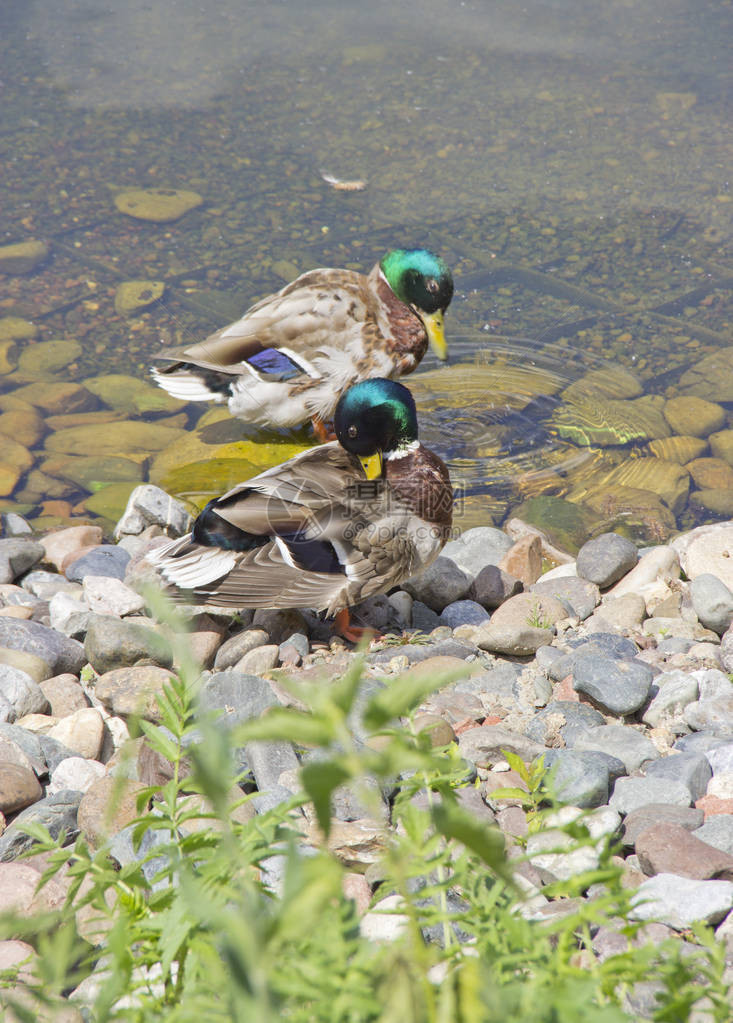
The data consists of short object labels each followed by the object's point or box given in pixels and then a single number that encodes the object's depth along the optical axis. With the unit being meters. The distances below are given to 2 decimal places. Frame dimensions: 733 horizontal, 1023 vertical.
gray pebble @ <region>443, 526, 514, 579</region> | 8.27
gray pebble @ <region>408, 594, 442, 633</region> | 7.30
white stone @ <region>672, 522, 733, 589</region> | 7.26
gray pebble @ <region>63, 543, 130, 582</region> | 8.06
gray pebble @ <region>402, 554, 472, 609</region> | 7.56
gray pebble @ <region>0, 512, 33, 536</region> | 9.50
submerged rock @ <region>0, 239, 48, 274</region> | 13.90
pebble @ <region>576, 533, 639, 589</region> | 7.59
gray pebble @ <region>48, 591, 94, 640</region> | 6.78
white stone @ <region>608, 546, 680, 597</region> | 7.35
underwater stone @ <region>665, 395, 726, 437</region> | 10.69
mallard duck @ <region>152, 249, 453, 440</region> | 10.05
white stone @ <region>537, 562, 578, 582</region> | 7.98
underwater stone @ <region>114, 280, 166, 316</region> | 13.11
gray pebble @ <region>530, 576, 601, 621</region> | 7.13
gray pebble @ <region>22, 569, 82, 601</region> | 7.77
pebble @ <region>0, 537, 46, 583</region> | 7.99
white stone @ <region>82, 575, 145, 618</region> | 7.18
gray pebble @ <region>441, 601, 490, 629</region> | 7.22
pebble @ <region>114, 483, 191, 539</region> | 8.98
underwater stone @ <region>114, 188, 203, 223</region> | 14.93
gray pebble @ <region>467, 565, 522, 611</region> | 7.58
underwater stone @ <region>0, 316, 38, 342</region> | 12.59
